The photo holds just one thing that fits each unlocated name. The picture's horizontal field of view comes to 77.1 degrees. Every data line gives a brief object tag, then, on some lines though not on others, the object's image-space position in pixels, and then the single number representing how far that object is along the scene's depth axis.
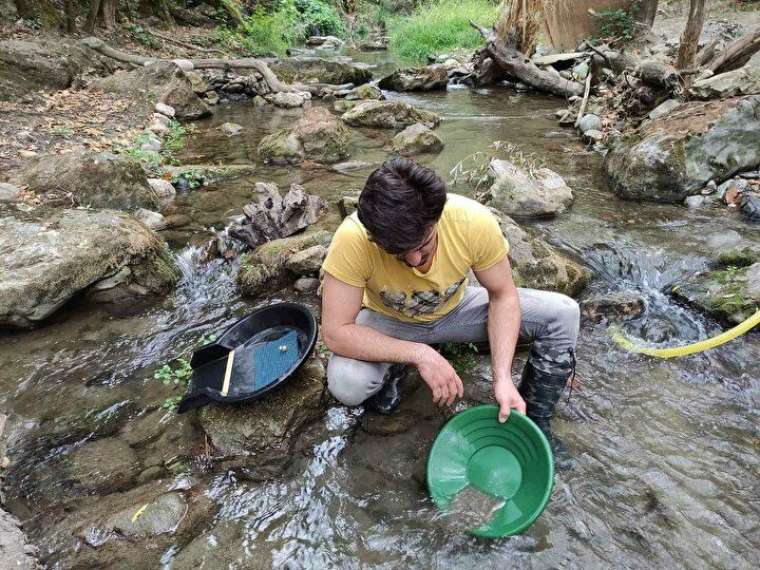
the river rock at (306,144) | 6.29
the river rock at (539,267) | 3.32
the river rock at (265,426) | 2.17
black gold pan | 2.18
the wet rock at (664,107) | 6.14
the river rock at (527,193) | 4.52
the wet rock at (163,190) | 4.97
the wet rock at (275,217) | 4.15
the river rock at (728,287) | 3.02
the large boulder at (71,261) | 3.03
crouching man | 1.54
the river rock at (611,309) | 3.20
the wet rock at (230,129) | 7.84
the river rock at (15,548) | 1.69
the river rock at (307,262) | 3.54
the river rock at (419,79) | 11.26
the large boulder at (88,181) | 4.28
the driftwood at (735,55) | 6.44
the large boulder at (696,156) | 4.69
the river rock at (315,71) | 12.09
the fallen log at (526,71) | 9.82
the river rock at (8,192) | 3.92
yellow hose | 2.33
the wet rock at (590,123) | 6.96
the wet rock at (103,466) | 2.10
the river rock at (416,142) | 6.66
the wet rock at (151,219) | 4.37
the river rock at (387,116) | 8.14
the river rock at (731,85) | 5.21
